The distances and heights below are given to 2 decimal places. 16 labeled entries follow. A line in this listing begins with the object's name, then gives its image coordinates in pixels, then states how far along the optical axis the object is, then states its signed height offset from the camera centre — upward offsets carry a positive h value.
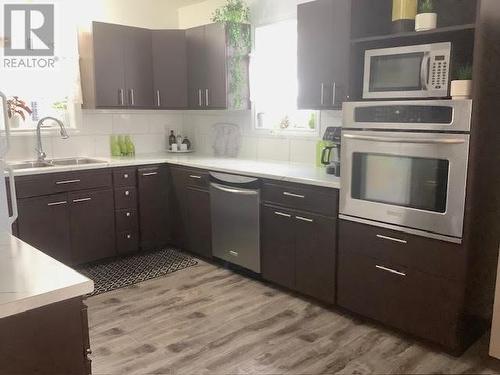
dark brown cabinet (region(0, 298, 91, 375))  1.16 -0.60
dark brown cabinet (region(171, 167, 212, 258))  3.95 -0.85
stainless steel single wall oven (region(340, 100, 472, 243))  2.32 -0.27
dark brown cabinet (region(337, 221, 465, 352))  2.46 -0.99
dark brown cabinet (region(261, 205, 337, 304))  3.01 -0.94
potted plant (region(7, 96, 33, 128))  3.98 +0.05
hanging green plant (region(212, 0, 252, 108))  4.03 +0.70
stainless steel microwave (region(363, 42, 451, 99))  2.42 +0.25
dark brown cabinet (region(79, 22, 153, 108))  4.05 +0.45
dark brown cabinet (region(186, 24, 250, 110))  4.07 +0.41
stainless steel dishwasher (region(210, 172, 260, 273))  3.49 -0.82
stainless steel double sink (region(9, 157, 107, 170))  3.92 -0.42
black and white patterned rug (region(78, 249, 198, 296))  3.63 -1.31
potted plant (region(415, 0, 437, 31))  2.46 +0.52
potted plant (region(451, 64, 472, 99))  2.27 +0.15
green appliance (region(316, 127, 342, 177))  3.29 -0.27
